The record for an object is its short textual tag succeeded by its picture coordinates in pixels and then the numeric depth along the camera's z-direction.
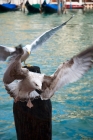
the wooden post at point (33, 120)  3.33
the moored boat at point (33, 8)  32.71
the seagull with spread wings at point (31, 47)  5.40
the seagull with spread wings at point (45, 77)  3.52
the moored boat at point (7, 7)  33.83
